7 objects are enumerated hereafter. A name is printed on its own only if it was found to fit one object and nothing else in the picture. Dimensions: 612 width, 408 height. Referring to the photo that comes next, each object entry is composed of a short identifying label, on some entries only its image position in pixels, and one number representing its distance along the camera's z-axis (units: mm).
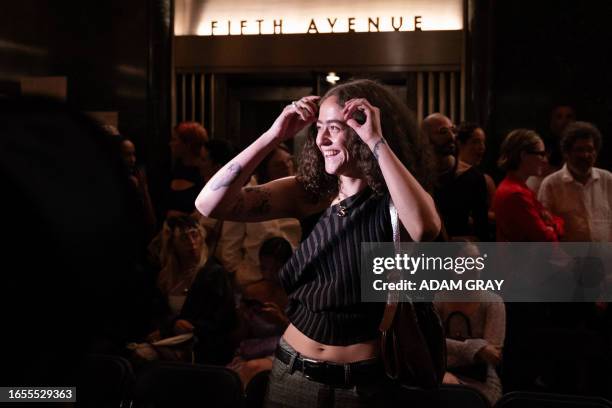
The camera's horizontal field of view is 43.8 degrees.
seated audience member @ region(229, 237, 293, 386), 3127
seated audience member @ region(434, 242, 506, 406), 2775
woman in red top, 3270
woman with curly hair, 1512
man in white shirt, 3396
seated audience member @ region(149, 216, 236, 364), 3246
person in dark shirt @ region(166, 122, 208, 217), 4031
